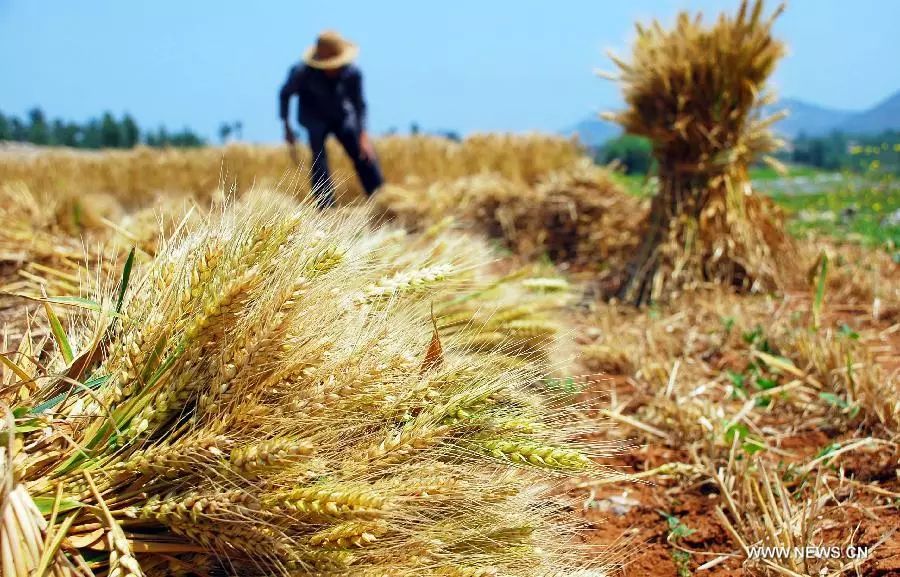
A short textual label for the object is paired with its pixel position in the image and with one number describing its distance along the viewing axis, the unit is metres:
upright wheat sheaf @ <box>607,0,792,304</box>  4.06
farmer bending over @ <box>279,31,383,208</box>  7.39
